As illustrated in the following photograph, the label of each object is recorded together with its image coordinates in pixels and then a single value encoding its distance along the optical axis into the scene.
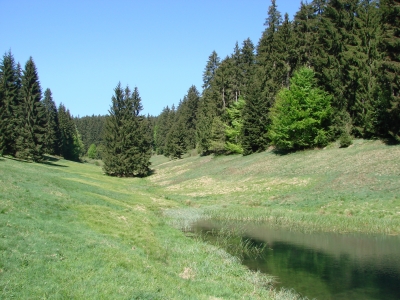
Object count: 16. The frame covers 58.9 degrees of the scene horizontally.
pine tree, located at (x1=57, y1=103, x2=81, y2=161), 118.31
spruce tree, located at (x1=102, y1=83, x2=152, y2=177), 66.62
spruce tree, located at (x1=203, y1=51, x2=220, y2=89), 94.00
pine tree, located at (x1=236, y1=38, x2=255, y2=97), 78.94
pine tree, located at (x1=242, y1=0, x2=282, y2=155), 62.06
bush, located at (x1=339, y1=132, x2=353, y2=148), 46.68
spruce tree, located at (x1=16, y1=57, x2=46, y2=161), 64.81
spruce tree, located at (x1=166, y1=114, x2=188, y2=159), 97.19
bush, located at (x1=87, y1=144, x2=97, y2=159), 165.75
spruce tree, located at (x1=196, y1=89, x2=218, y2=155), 78.43
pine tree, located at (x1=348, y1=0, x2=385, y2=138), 44.91
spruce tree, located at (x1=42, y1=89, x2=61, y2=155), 102.67
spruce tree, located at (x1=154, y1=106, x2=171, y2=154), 145.77
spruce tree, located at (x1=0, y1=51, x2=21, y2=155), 59.59
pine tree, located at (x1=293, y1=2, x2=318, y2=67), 63.28
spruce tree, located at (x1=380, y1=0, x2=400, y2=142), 36.31
